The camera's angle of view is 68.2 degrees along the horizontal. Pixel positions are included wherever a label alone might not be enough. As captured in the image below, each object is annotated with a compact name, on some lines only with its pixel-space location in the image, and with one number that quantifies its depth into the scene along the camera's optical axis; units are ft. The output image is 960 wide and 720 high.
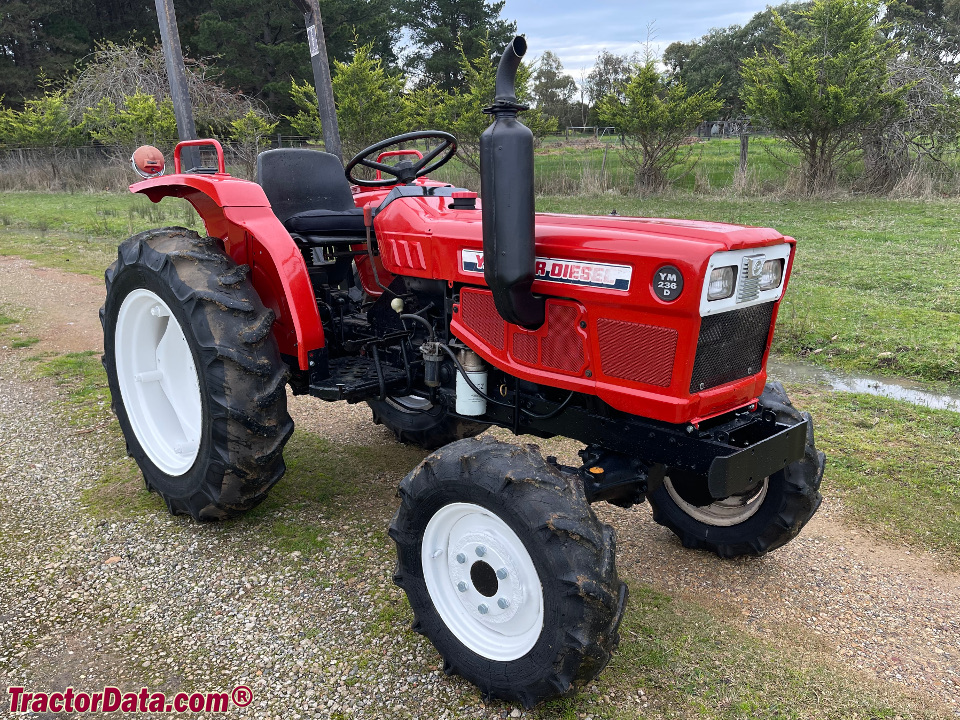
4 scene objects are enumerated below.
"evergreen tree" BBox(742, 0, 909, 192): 44.14
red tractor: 6.47
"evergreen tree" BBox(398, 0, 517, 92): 95.71
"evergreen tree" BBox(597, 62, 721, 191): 48.34
